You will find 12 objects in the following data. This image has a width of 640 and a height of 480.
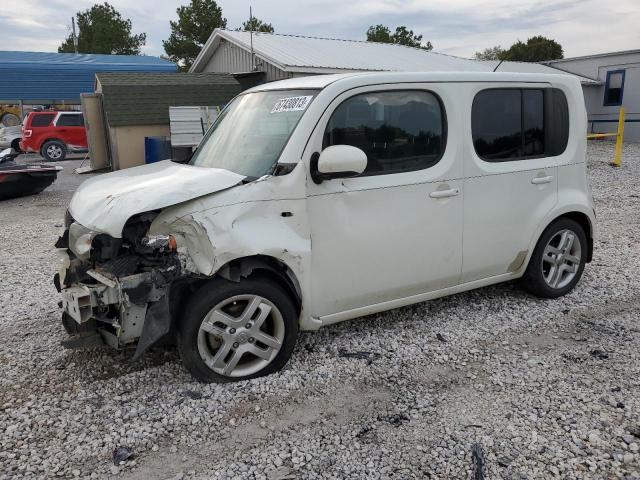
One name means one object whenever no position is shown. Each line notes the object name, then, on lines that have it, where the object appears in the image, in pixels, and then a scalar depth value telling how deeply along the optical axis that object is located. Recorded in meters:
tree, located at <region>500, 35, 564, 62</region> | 52.97
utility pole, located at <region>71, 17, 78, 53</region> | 44.11
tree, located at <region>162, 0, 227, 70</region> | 37.81
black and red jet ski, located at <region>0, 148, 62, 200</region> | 11.12
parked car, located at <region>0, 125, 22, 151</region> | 20.67
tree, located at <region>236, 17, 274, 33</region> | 40.59
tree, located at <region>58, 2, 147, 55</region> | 46.16
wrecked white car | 3.14
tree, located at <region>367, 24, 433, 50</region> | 47.93
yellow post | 15.05
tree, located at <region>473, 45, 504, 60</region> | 59.95
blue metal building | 26.80
